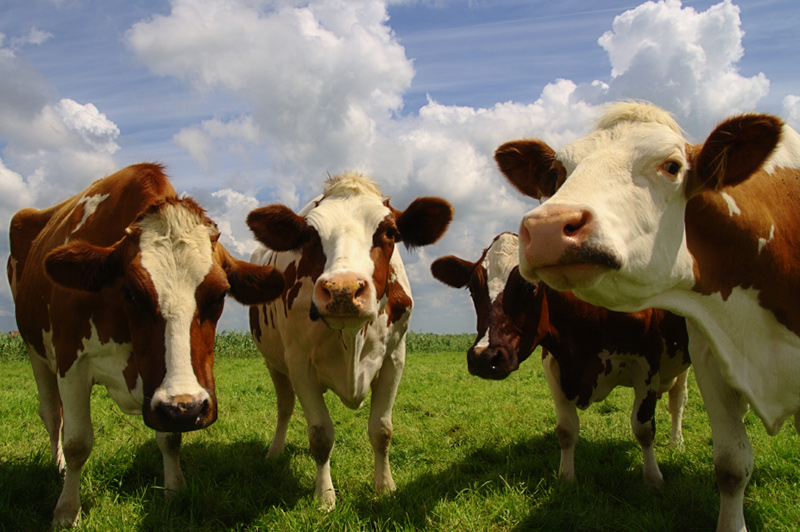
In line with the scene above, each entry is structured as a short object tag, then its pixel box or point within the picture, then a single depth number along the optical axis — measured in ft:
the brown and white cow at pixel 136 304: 12.07
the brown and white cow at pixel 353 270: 14.44
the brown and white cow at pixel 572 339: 16.34
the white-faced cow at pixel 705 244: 8.84
